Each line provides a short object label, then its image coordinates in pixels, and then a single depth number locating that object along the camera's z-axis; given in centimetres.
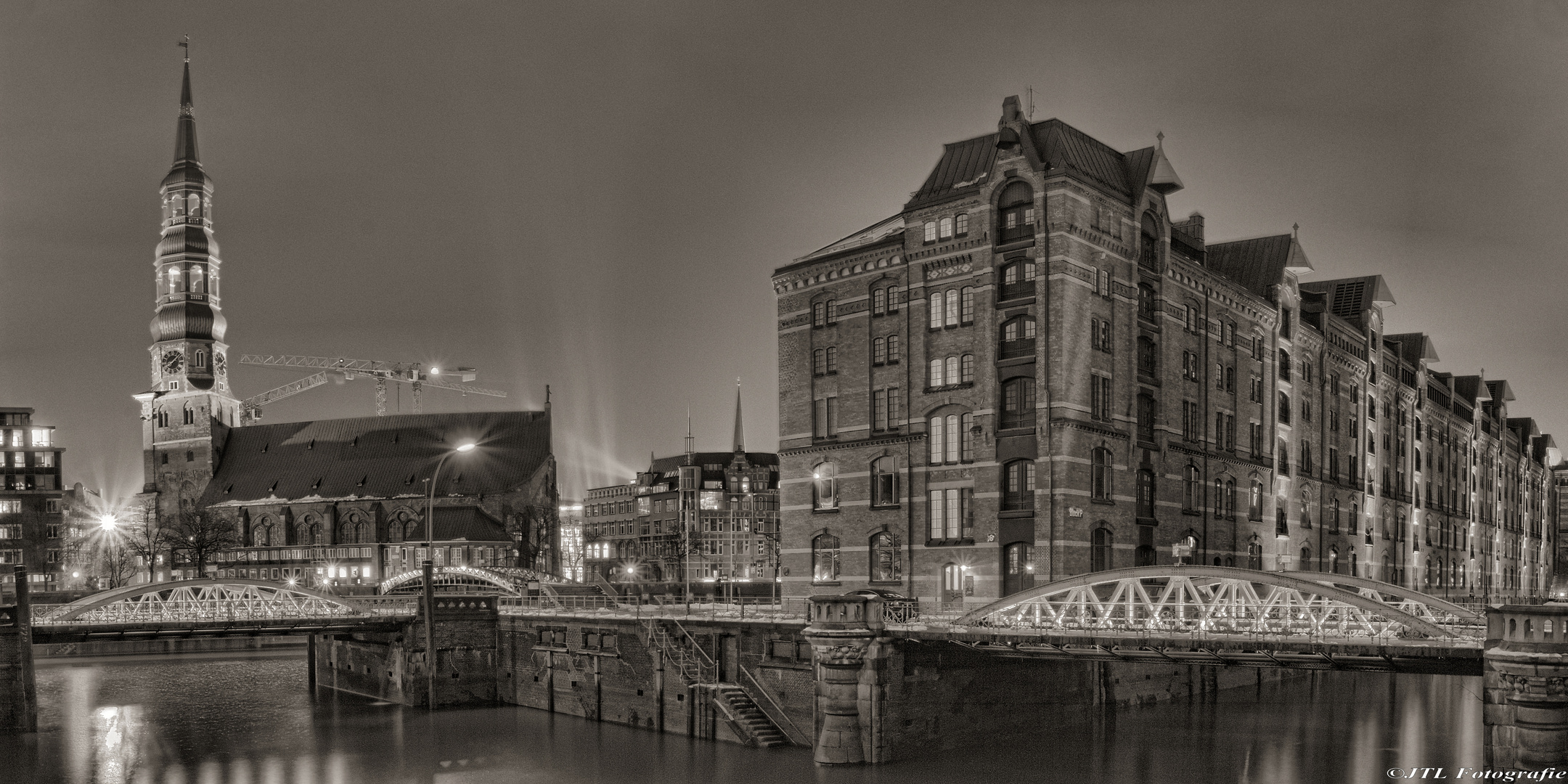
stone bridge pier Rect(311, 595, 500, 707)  6369
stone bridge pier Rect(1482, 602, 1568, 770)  3134
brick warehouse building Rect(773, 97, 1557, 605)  5712
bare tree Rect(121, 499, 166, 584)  14262
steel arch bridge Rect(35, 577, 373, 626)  6162
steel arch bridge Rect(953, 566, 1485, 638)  3659
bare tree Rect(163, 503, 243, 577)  13788
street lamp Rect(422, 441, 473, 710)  6312
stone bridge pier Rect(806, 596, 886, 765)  4403
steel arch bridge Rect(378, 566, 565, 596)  8675
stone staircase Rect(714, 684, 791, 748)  4981
